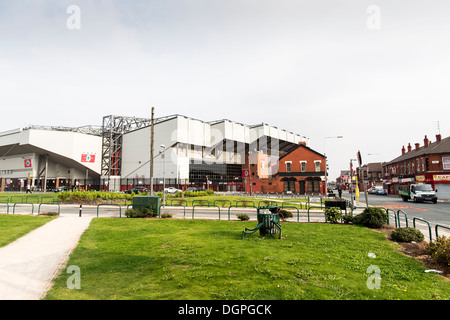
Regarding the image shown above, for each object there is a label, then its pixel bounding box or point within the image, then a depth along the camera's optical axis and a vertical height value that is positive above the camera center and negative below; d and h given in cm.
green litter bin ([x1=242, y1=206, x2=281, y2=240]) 1039 -192
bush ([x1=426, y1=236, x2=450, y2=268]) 680 -218
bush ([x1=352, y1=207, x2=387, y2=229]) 1333 -231
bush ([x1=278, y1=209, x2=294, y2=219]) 1702 -251
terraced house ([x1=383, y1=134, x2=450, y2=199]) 4525 +151
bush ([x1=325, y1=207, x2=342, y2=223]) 1486 -229
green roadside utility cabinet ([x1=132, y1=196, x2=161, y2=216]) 1848 -174
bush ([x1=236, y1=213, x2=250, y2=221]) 1625 -254
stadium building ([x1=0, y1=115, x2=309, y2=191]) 6212 +674
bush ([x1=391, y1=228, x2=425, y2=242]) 992 -239
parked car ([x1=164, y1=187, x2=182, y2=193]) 5231 -236
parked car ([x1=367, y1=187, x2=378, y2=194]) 7299 -458
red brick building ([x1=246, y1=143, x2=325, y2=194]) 5366 +56
